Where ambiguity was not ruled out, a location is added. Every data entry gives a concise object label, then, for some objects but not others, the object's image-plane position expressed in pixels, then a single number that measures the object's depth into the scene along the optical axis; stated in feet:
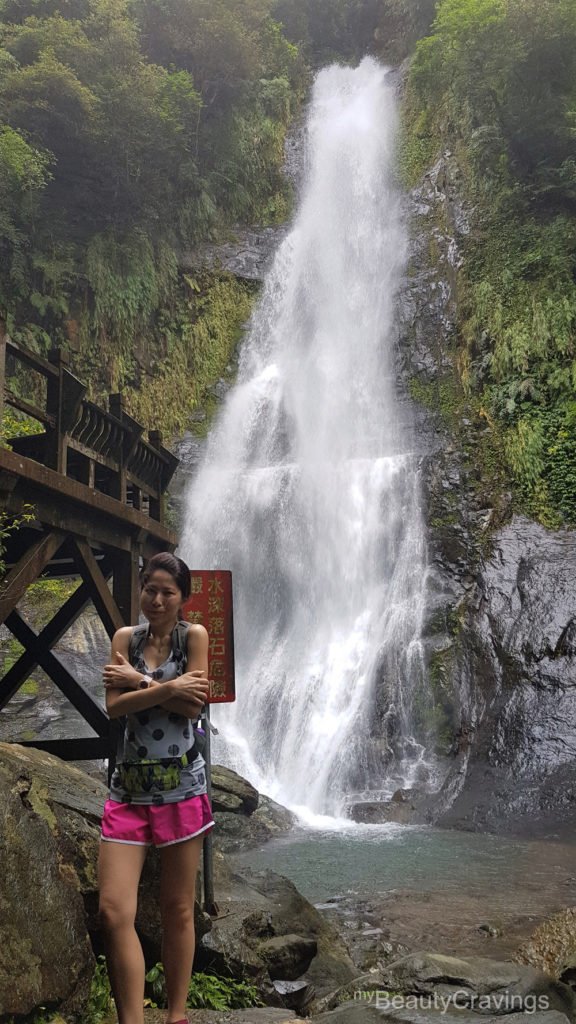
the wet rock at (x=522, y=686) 33.65
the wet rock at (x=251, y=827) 29.76
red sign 17.57
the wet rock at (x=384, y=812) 34.35
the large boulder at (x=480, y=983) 12.24
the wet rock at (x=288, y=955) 14.38
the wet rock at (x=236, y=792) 32.14
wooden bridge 17.65
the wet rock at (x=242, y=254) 78.64
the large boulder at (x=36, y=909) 8.95
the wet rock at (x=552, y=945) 15.80
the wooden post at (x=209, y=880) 15.10
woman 8.23
